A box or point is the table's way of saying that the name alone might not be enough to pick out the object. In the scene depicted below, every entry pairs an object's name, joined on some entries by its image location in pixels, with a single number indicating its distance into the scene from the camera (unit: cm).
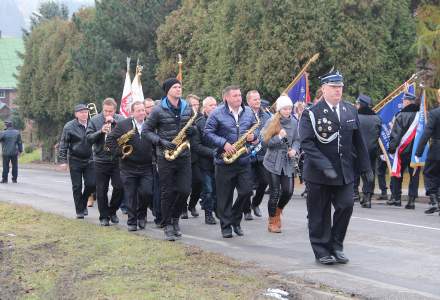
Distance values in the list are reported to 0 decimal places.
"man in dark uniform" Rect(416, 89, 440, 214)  1419
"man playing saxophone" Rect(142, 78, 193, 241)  1097
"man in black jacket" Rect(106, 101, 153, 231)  1211
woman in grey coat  1165
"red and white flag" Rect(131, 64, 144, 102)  1825
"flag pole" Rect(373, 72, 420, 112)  1742
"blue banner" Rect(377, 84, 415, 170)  1752
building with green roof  11212
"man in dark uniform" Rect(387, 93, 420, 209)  1598
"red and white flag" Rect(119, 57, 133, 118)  1923
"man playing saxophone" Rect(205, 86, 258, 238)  1104
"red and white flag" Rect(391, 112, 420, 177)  1592
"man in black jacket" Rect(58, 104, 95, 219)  1376
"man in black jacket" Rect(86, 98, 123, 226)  1273
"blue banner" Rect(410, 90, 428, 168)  1566
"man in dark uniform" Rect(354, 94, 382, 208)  1595
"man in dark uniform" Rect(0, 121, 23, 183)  2517
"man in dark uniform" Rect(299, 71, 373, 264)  898
